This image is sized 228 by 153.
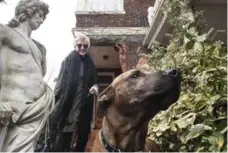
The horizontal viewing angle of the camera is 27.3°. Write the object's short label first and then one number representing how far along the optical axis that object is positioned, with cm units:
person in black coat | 542
